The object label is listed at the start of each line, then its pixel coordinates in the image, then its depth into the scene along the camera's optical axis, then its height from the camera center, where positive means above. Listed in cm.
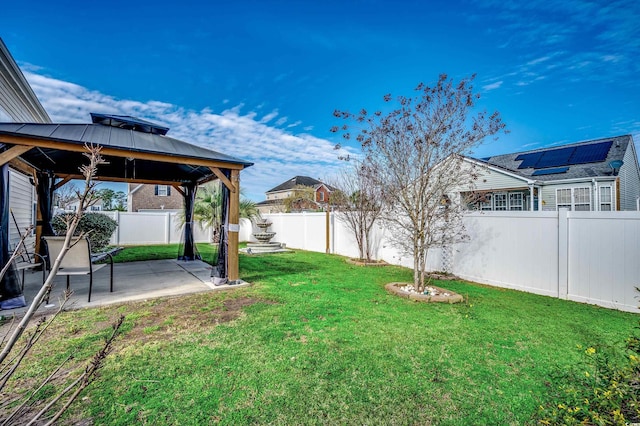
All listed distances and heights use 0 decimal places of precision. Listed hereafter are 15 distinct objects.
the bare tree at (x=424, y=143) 508 +134
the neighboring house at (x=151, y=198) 2666 +173
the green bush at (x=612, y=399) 141 -93
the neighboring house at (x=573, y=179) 1197 +163
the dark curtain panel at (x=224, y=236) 611 -41
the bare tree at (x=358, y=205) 910 +39
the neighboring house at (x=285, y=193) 3018 +276
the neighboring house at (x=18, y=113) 636 +268
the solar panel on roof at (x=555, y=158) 1412 +293
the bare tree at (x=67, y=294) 101 -24
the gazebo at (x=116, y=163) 441 +117
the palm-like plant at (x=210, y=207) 1435 +48
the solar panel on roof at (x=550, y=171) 1334 +212
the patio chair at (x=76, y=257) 479 -68
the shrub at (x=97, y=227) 896 -32
